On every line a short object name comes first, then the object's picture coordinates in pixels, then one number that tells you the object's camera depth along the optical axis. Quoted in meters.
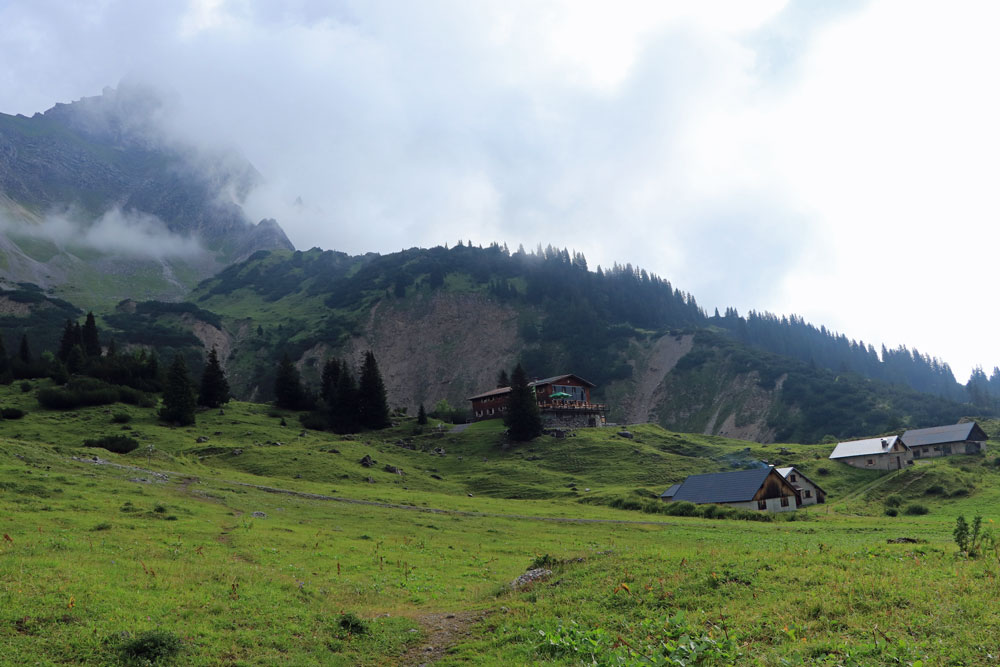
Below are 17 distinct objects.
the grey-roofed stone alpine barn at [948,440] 113.01
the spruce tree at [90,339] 118.43
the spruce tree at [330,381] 125.34
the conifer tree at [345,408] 115.75
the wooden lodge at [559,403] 134.25
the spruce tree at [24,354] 107.31
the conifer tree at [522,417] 108.94
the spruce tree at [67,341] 114.99
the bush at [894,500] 74.25
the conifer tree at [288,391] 121.75
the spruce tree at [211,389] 105.94
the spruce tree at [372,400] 118.81
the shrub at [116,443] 66.50
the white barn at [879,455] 101.06
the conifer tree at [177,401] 86.50
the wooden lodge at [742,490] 69.25
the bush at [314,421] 110.78
